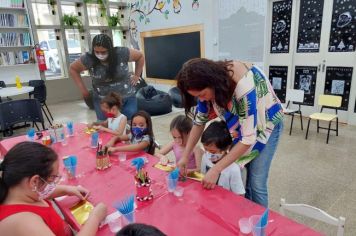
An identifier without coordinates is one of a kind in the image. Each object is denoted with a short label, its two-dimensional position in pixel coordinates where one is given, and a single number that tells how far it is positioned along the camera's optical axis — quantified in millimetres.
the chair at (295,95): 4145
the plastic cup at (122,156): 1721
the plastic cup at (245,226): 982
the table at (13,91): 4223
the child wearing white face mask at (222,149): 1381
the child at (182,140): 1741
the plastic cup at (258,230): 915
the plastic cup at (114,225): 1037
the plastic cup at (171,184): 1266
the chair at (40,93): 4725
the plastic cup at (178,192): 1252
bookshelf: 6023
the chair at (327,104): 3523
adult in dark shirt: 2506
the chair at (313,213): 1085
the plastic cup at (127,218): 1039
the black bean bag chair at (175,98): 5700
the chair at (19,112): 3336
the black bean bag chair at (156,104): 5215
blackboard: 6098
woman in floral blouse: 1160
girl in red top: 873
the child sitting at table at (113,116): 2391
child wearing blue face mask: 2010
